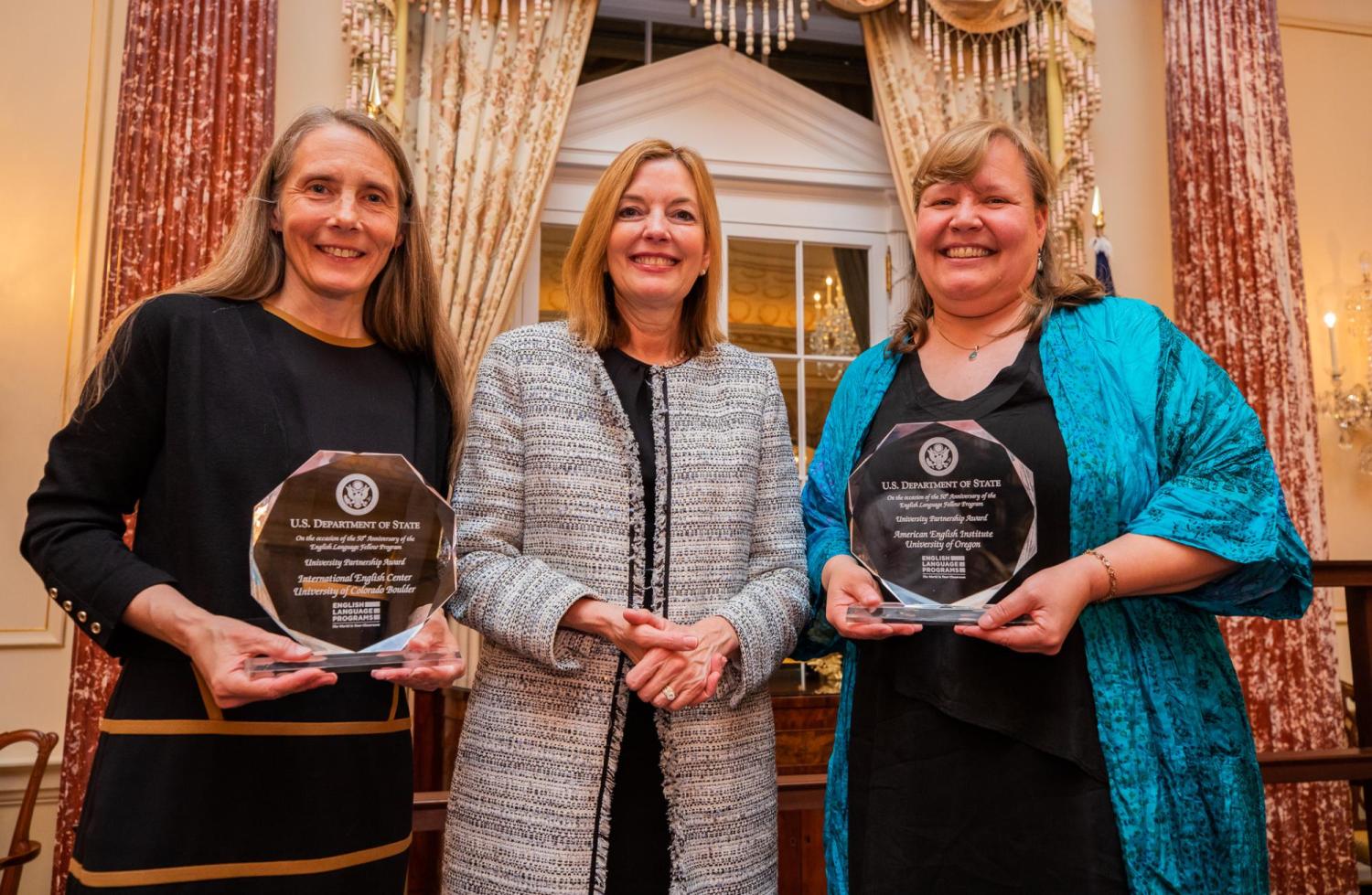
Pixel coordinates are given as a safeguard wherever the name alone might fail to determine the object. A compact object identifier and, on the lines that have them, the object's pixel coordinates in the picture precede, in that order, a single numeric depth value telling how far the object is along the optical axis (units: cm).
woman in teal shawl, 122
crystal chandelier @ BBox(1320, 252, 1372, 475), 452
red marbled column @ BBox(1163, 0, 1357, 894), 390
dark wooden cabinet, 319
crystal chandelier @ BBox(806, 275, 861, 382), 438
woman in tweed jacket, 134
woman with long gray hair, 112
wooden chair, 278
